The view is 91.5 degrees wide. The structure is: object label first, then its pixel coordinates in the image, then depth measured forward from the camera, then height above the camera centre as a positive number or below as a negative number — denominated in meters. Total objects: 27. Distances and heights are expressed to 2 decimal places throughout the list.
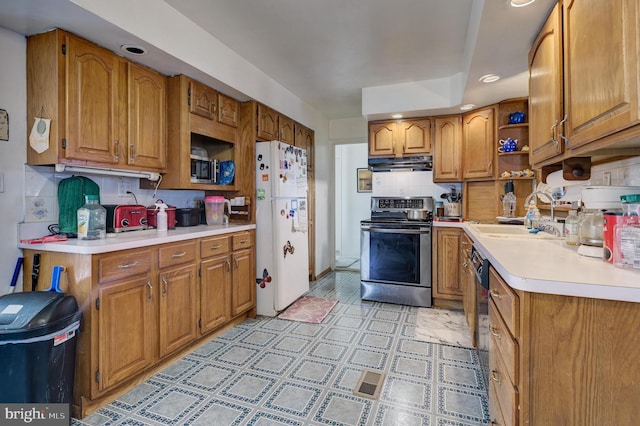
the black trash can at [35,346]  1.40 -0.61
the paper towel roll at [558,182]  2.00 +0.22
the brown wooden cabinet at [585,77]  0.97 +0.53
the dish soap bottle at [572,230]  1.62 -0.10
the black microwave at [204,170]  2.73 +0.40
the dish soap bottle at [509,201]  3.37 +0.12
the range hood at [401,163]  3.76 +0.60
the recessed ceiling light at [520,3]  1.57 +1.06
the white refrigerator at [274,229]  3.09 -0.16
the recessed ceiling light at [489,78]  2.58 +1.13
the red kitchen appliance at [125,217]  2.17 -0.03
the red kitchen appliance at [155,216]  2.47 -0.02
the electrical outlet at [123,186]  2.42 +0.21
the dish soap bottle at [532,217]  2.37 -0.05
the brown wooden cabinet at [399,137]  3.75 +0.92
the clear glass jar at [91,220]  1.86 -0.04
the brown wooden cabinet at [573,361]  0.88 -0.45
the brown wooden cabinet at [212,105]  2.58 +0.97
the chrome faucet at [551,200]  2.19 +0.08
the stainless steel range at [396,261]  3.39 -0.55
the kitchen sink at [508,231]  2.04 -0.15
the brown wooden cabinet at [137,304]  1.67 -0.59
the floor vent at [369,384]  1.87 -1.08
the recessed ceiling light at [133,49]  2.03 +1.09
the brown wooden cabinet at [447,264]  3.31 -0.56
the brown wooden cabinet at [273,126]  3.23 +0.98
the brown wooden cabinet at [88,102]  1.82 +0.72
